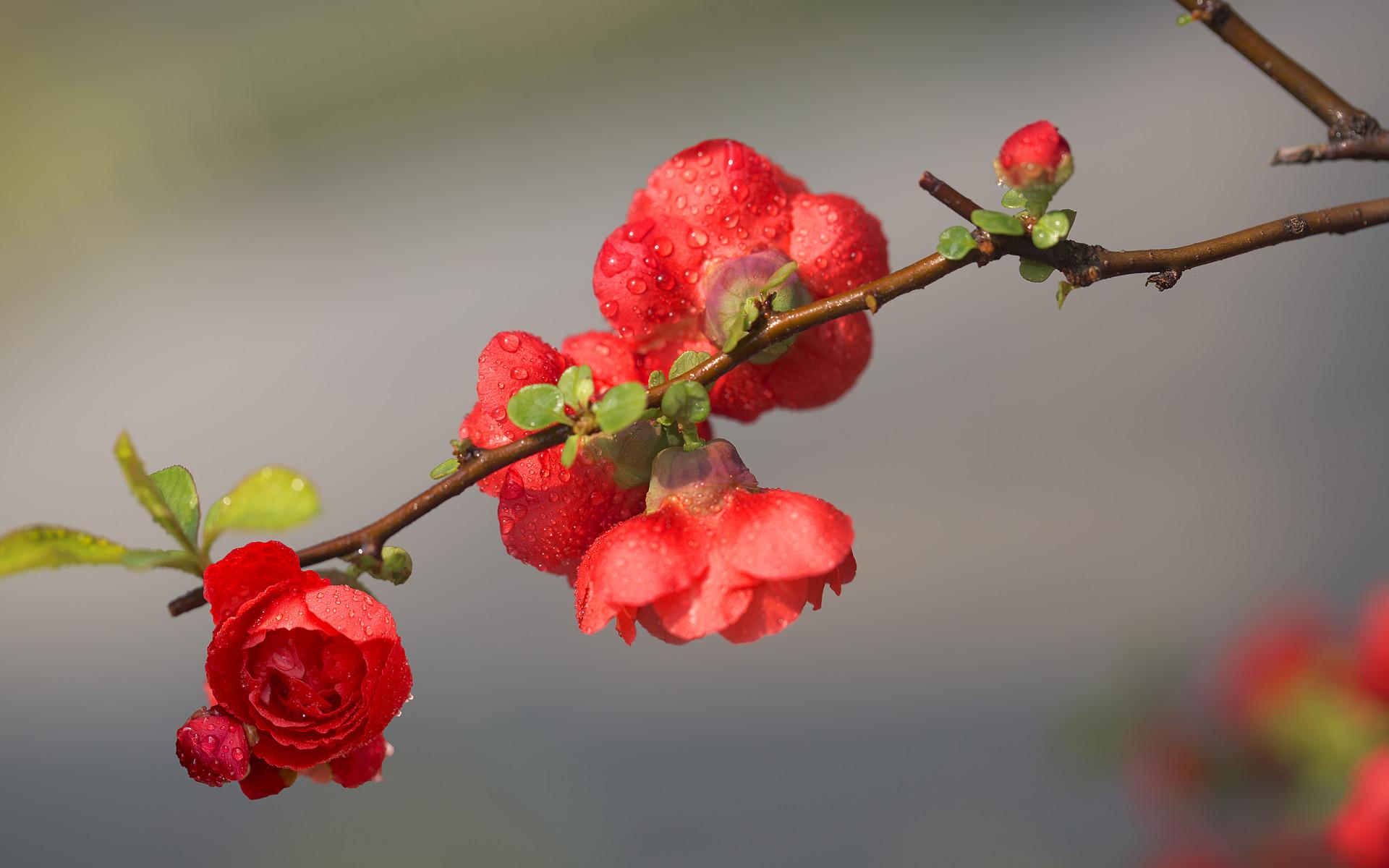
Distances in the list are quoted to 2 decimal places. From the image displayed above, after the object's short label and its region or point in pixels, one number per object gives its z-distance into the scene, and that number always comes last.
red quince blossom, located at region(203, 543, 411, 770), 0.88
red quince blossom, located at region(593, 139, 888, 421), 0.90
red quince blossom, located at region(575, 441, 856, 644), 0.88
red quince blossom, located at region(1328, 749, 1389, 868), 0.98
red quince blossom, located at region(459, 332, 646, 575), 0.89
